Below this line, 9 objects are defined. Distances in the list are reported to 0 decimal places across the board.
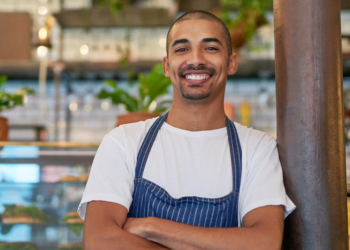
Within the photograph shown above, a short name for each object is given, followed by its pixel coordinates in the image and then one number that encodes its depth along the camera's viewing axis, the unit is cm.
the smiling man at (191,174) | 117
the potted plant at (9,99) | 232
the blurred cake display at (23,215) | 194
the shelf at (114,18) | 409
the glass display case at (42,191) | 192
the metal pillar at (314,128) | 128
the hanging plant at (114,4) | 384
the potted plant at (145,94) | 223
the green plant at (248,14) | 316
